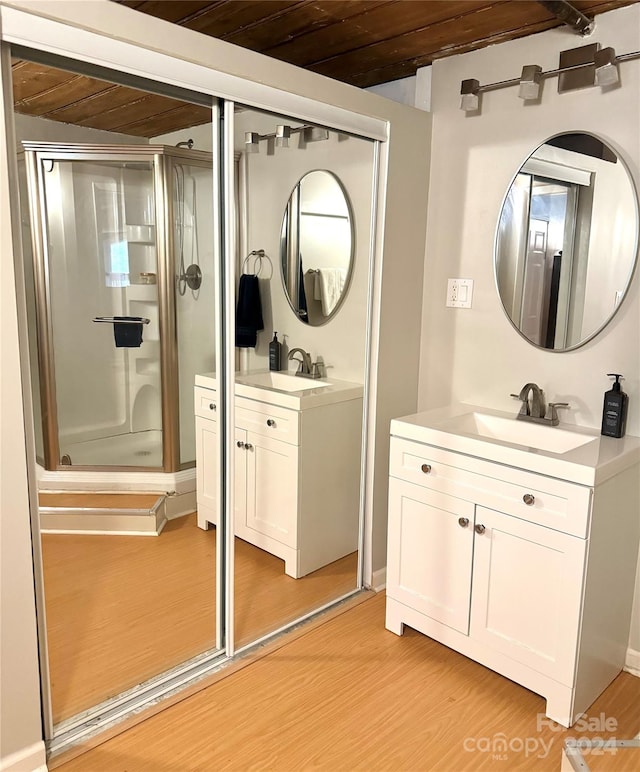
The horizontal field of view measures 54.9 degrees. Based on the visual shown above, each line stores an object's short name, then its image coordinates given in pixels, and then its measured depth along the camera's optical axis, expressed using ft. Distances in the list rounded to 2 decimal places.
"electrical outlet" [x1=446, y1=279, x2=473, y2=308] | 8.79
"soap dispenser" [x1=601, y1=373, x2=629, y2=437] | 7.20
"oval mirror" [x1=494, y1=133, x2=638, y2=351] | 7.21
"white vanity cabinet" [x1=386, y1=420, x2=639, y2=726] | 6.39
